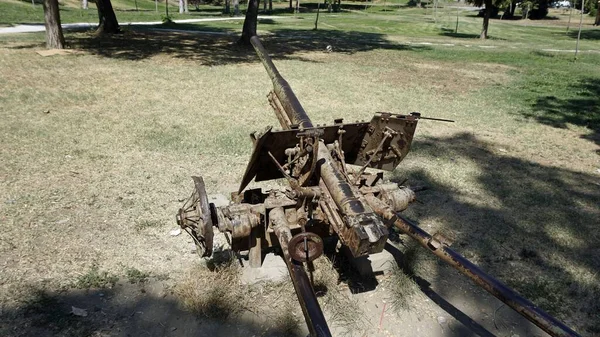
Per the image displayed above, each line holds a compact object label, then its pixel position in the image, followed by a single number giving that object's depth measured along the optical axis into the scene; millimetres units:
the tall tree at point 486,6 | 27477
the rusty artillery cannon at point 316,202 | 3115
